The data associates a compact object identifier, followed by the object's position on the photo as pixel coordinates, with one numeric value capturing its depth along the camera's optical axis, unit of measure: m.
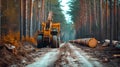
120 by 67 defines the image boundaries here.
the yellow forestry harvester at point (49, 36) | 31.61
